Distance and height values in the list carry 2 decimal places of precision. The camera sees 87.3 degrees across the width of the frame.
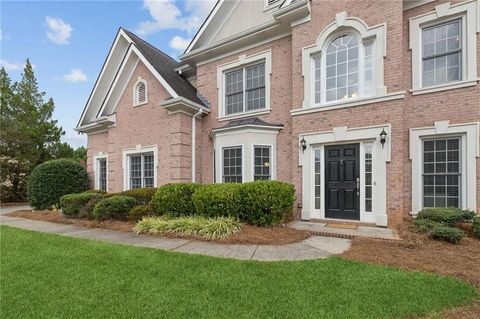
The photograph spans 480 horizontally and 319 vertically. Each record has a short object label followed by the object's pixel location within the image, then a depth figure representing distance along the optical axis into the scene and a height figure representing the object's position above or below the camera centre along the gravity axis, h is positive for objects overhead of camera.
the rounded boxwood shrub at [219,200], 7.26 -1.14
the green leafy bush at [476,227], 6.06 -1.61
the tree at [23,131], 16.95 +2.29
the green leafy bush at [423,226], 6.23 -1.65
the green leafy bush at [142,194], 9.86 -1.30
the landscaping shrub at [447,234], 5.72 -1.69
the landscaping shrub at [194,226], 6.49 -1.77
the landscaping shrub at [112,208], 8.70 -1.63
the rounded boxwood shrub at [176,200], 8.09 -1.25
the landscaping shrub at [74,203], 9.81 -1.62
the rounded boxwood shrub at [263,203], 7.08 -1.17
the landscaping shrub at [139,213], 8.56 -1.75
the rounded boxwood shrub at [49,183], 12.27 -1.07
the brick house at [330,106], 7.11 +1.91
